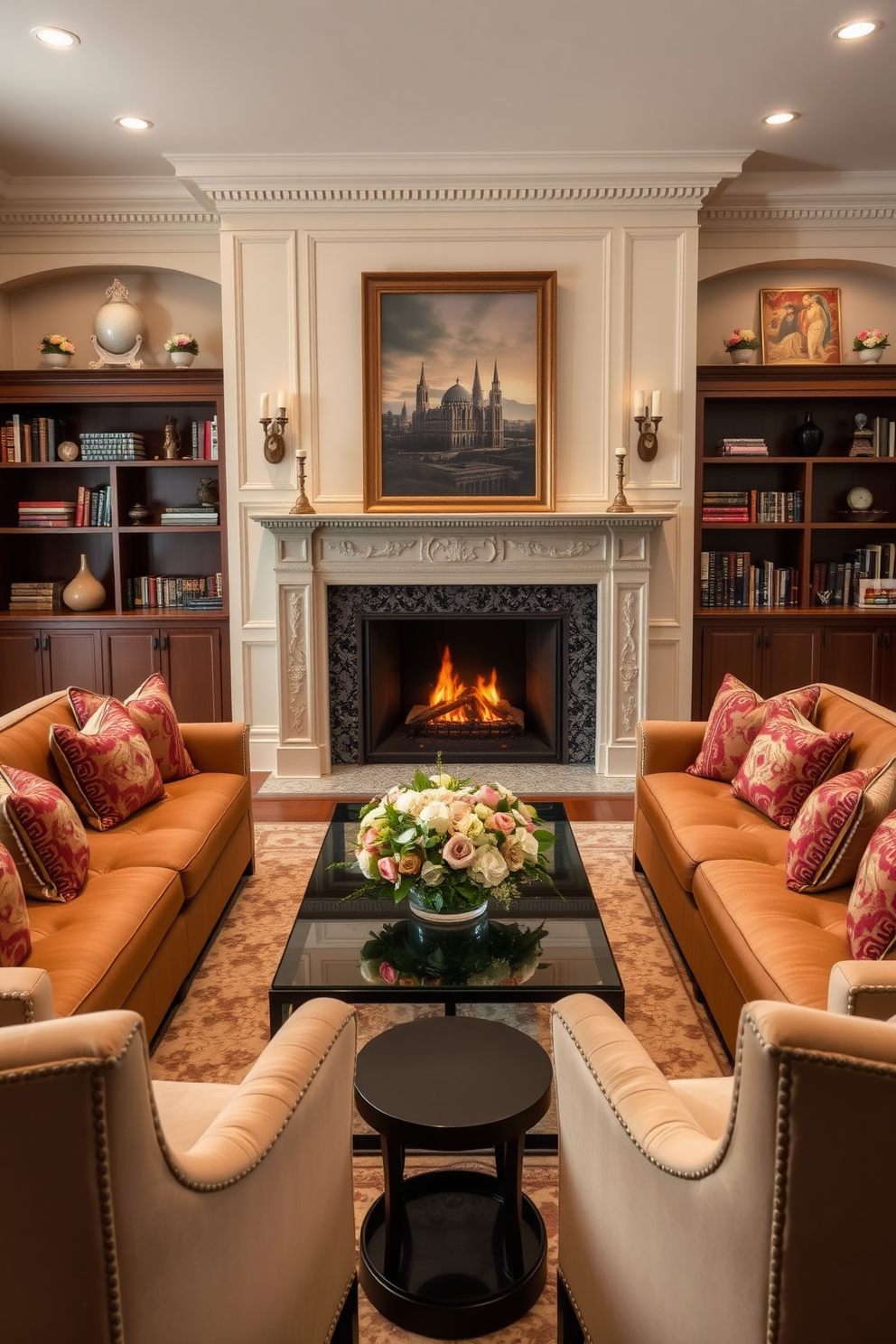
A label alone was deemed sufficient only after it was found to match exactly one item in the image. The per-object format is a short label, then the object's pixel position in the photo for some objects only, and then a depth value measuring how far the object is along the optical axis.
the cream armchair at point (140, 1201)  1.01
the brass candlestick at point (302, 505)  5.21
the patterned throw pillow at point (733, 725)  3.60
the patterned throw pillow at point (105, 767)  3.11
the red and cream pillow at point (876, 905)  2.07
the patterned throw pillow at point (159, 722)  3.57
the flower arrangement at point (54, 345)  5.54
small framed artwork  5.78
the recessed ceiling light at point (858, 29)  3.74
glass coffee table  2.25
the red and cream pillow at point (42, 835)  2.46
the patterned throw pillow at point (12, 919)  2.06
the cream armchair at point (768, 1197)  1.04
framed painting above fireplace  5.23
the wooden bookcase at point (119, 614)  5.48
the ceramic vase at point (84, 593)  5.66
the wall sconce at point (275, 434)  5.25
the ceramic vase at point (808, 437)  5.61
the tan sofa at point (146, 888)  2.21
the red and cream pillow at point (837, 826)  2.47
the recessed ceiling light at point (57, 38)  3.76
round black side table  1.70
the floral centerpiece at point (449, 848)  2.39
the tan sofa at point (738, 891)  2.13
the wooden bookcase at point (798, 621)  5.46
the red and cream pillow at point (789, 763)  3.06
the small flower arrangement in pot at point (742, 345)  5.52
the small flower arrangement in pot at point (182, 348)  5.48
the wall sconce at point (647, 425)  5.25
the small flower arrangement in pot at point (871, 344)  5.54
